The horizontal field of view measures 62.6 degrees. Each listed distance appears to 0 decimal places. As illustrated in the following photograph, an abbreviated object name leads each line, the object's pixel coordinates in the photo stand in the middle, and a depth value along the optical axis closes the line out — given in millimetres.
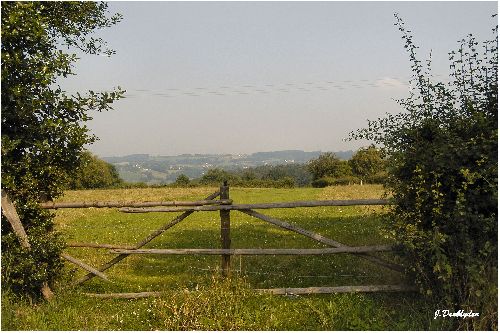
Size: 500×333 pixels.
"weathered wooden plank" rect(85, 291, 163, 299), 7059
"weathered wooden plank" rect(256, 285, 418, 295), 6539
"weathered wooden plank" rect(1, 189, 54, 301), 6801
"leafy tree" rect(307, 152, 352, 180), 79875
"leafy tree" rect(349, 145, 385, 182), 73144
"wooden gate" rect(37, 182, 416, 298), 6684
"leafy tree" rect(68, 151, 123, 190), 73488
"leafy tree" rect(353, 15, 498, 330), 5410
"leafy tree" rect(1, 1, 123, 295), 6613
